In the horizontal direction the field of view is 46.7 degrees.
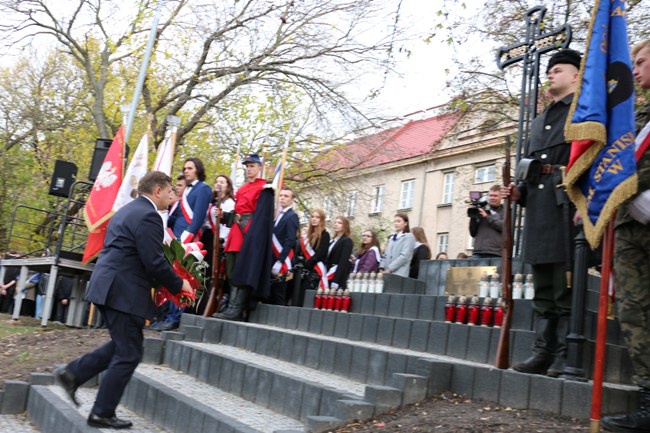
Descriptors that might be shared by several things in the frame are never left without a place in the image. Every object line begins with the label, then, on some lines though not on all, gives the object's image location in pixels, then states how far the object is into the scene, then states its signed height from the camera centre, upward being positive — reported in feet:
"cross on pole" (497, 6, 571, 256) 29.60 +11.59
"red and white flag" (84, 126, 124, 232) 37.58 +4.90
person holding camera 30.58 +4.55
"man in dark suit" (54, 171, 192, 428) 19.19 -0.22
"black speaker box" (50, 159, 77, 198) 46.83 +6.17
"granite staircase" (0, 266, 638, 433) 16.94 -1.53
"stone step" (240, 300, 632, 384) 18.38 -0.22
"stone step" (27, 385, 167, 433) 20.02 -3.72
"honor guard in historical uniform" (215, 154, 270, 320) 33.35 +3.66
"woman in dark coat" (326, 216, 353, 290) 37.63 +3.11
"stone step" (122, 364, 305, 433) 17.90 -2.83
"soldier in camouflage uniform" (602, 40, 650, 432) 14.10 +1.36
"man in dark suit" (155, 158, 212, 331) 33.04 +3.88
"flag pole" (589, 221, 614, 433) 13.32 +0.14
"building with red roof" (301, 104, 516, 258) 65.10 +17.52
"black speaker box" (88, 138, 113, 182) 44.57 +7.35
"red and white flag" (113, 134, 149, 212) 37.58 +5.32
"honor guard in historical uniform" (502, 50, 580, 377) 17.60 +2.82
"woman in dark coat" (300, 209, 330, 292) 37.45 +3.15
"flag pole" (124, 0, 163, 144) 53.47 +16.38
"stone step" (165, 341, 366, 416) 18.83 -2.00
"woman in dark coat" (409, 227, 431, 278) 36.40 +3.55
